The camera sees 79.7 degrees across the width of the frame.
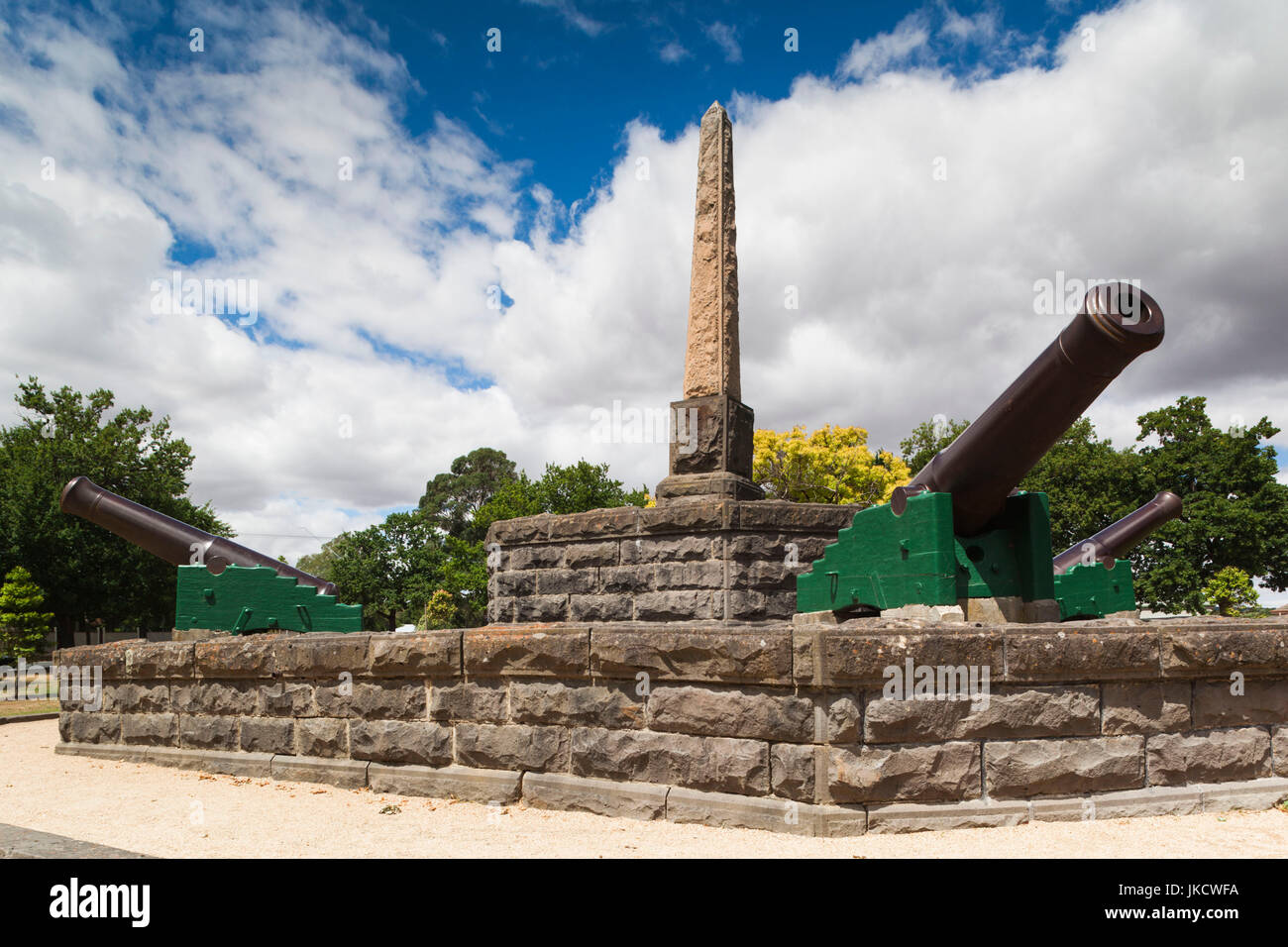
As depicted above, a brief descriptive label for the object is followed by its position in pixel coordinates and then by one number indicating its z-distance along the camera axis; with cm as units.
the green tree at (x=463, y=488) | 5691
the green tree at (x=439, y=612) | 3192
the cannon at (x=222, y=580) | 750
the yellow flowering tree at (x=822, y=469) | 2859
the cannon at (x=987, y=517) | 425
